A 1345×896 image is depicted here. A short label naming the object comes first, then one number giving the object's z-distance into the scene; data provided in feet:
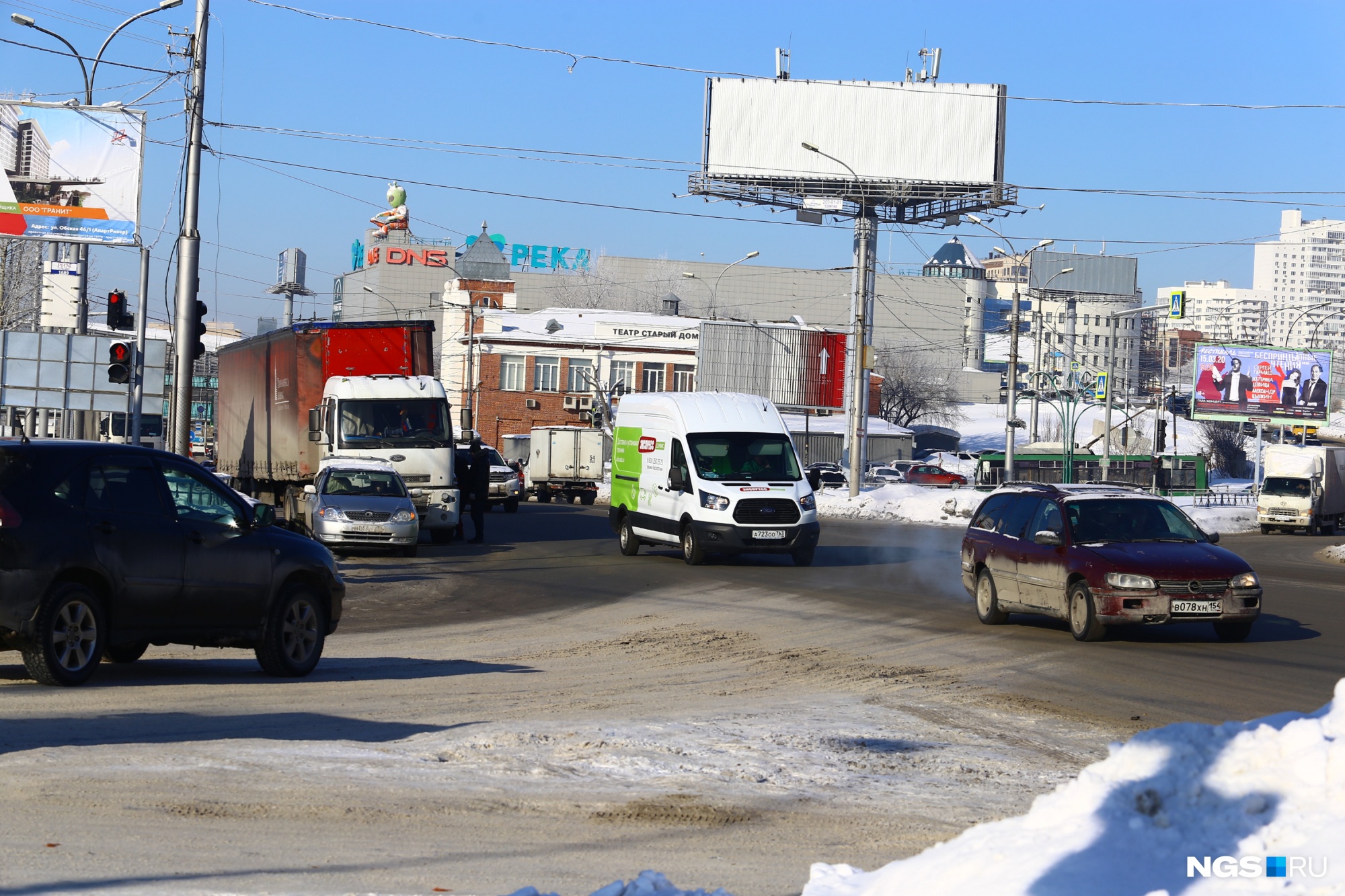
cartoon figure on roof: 524.52
